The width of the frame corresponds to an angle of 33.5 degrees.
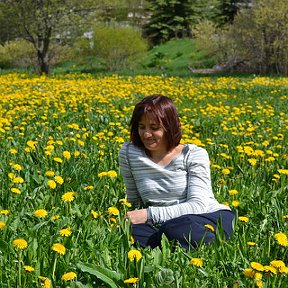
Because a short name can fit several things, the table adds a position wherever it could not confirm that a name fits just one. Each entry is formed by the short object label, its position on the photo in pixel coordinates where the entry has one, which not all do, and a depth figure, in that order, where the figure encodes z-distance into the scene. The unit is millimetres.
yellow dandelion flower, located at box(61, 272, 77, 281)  1855
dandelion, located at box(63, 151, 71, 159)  3657
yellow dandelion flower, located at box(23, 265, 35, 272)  1926
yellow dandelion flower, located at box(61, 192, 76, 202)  2574
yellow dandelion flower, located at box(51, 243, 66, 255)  1998
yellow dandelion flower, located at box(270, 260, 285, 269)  1870
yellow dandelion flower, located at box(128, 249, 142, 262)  2029
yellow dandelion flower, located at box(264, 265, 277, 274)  1864
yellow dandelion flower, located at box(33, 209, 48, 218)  2372
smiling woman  2633
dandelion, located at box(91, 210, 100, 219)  2587
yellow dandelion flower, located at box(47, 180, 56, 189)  2858
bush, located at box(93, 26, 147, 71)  20219
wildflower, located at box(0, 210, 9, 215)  2509
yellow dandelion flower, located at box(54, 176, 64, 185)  2974
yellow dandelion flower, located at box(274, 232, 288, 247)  2119
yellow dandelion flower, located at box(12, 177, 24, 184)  3001
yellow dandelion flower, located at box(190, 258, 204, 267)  2037
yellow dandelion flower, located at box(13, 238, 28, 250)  2021
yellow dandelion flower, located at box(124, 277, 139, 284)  1812
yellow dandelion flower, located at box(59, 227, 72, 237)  2168
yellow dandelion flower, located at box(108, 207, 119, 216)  2469
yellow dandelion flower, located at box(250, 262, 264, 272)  1842
